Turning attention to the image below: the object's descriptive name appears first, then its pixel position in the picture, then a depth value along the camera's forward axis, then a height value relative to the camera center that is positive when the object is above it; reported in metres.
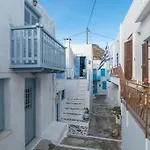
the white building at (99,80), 23.82 -1.07
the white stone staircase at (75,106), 9.73 -2.42
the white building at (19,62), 3.73 +0.33
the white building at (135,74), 2.88 -0.02
